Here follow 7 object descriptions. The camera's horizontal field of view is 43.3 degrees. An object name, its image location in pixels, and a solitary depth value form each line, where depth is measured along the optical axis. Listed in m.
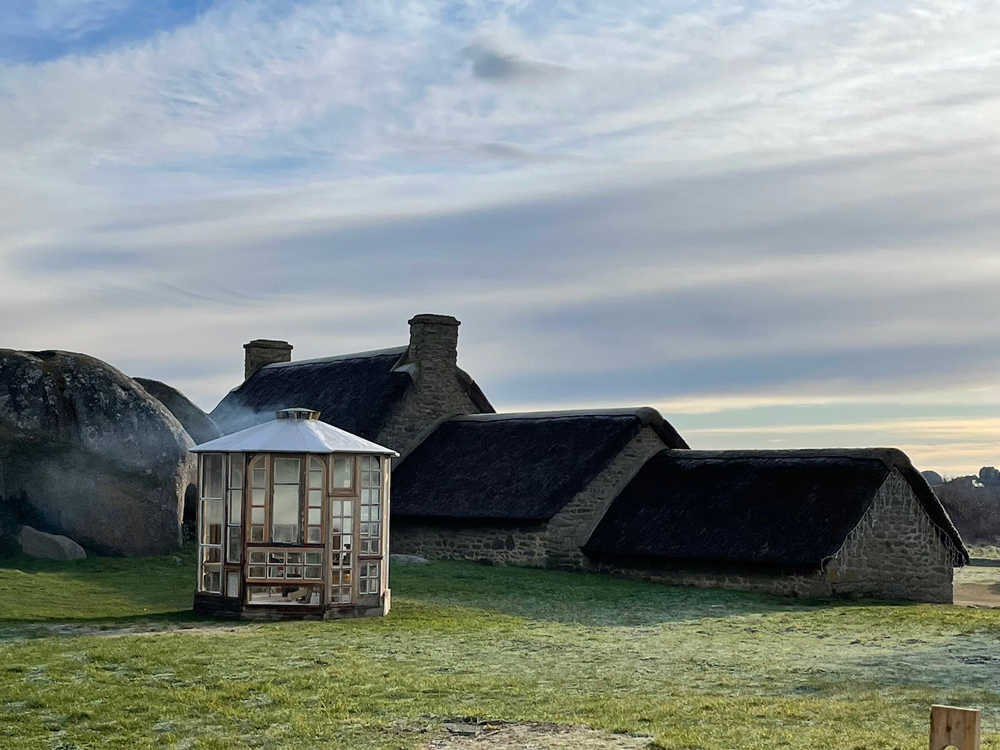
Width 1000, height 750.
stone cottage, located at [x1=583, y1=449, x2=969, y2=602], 23.92
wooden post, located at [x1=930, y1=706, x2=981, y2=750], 7.11
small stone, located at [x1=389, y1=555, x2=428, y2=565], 27.33
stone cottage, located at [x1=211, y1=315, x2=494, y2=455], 33.34
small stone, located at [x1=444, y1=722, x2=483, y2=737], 10.48
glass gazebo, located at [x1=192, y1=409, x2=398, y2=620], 18.42
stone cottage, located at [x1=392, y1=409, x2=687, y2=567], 27.73
